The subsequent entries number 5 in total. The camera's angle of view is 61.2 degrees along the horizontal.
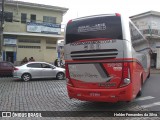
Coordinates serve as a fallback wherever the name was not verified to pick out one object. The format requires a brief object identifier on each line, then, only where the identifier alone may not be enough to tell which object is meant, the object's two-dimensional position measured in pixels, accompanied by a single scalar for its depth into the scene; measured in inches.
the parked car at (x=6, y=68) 468.8
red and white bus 171.6
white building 792.7
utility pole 532.8
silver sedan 398.4
